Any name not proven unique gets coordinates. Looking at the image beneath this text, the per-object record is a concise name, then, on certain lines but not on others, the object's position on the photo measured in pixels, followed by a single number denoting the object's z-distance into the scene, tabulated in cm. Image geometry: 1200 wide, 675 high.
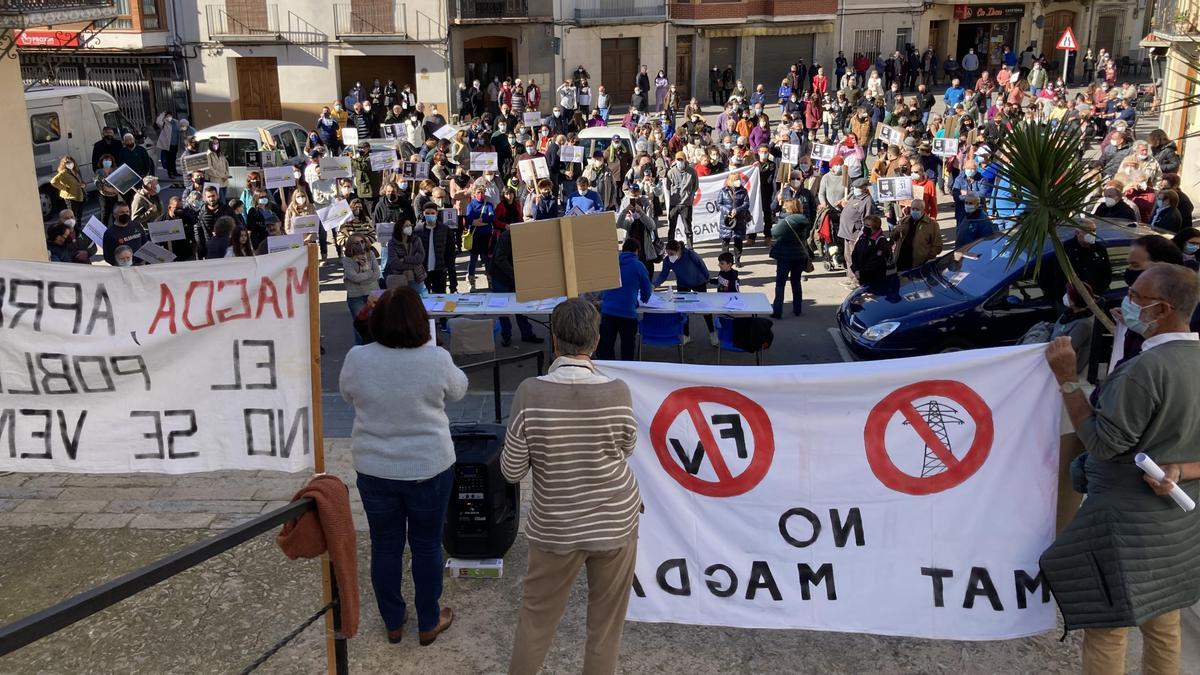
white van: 2105
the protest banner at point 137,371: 584
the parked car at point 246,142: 2120
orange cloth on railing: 397
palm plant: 517
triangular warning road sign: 2836
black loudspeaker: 598
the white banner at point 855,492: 486
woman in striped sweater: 430
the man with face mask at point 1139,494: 407
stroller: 1587
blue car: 1060
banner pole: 521
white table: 1098
